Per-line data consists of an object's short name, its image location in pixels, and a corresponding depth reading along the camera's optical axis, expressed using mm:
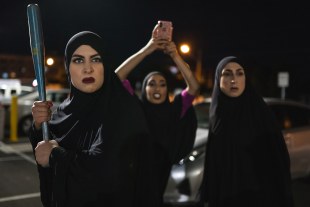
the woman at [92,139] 2016
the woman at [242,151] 3254
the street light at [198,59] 24953
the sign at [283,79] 14453
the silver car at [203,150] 4762
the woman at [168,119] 3844
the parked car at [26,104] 12336
